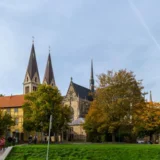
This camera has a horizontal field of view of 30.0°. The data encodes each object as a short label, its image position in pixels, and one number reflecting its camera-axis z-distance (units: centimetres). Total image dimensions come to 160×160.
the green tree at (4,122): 5637
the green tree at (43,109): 4872
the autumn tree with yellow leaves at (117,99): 4094
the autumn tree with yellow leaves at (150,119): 4636
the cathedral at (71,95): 8206
